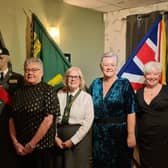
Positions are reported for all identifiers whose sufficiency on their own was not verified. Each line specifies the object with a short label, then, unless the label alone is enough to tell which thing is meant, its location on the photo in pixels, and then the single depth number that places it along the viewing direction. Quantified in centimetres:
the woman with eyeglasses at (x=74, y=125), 238
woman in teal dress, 241
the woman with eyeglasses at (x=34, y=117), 223
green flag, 307
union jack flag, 285
